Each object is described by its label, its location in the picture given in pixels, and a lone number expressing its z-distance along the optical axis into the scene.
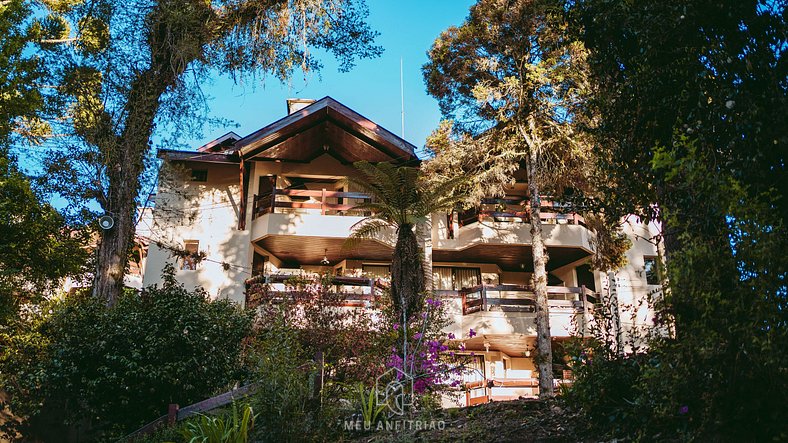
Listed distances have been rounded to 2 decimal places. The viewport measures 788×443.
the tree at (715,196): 4.92
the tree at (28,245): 14.62
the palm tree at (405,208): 14.05
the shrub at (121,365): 11.28
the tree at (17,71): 15.34
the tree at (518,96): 17.84
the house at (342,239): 20.80
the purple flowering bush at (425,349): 11.82
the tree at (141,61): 14.96
